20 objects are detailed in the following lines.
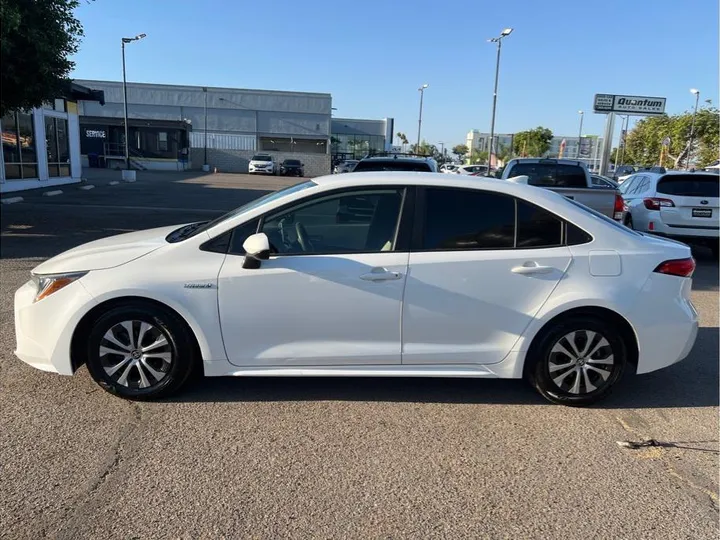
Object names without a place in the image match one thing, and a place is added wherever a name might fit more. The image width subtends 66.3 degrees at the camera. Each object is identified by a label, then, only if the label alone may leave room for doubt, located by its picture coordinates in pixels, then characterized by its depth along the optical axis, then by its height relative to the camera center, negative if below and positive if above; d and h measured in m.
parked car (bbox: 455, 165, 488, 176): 42.05 -0.23
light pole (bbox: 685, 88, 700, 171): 42.84 +3.42
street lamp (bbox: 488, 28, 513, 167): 32.25 +5.85
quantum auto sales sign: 26.63 +3.29
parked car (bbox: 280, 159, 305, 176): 46.47 -0.79
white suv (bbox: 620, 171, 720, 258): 9.68 -0.56
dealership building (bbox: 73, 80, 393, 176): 59.62 +4.56
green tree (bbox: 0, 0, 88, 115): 8.20 +1.56
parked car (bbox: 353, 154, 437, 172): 10.20 -0.02
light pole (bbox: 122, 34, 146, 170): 31.98 +6.34
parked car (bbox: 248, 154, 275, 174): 45.95 -0.76
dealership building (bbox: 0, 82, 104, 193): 19.42 +0.07
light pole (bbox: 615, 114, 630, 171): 64.50 +2.96
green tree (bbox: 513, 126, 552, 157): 79.38 +3.94
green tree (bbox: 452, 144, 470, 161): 143.57 +3.92
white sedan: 3.67 -0.89
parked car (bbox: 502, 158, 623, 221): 10.70 -0.06
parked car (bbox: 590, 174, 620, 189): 17.37 -0.27
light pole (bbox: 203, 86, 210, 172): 48.78 -0.85
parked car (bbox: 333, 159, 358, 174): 23.97 -0.23
